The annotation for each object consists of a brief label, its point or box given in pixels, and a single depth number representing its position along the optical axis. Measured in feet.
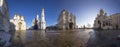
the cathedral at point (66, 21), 178.77
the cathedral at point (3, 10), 53.37
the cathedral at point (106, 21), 163.81
